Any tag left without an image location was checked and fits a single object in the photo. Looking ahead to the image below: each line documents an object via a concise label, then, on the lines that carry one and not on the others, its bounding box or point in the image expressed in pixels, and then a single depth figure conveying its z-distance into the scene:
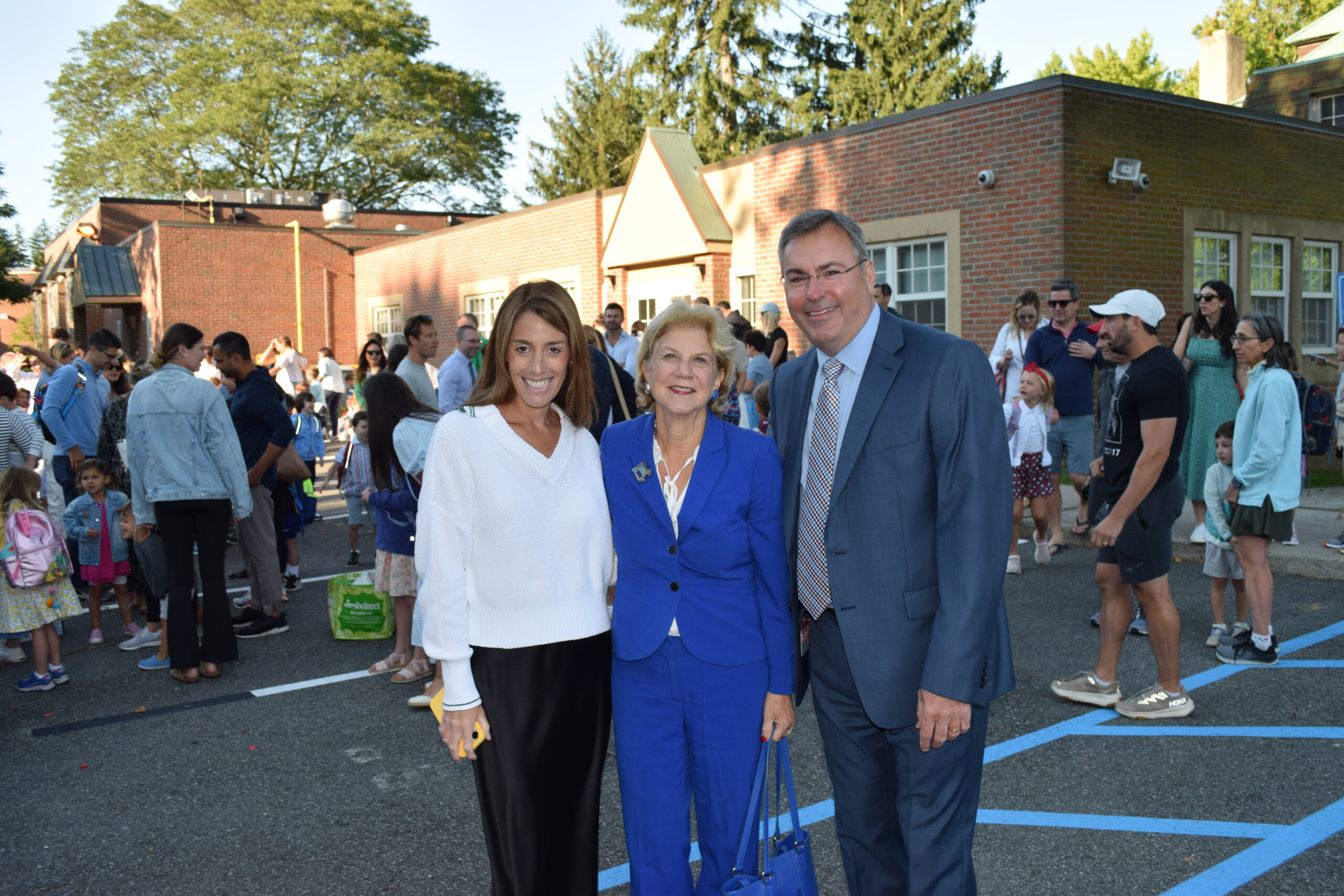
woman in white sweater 2.61
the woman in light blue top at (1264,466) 5.31
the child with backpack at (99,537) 6.76
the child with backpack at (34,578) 5.77
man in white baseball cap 4.46
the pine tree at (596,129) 36.91
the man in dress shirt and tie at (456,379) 8.98
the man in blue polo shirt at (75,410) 8.71
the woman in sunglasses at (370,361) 11.14
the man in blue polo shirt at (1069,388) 8.58
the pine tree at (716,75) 32.41
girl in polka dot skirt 8.09
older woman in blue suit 2.62
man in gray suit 2.39
